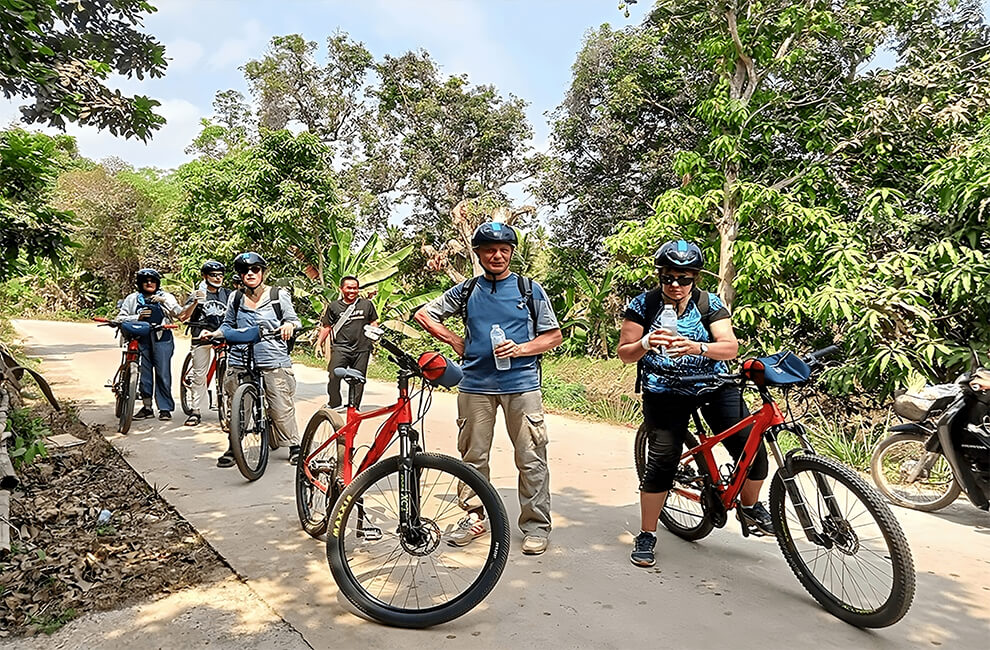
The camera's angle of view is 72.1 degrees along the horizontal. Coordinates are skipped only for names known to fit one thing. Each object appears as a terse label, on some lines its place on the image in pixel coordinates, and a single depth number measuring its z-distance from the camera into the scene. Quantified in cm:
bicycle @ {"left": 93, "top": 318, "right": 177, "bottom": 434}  664
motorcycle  430
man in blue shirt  376
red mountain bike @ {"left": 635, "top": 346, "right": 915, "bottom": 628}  279
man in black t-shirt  689
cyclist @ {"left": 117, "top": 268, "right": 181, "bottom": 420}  702
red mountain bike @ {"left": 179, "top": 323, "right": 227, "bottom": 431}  647
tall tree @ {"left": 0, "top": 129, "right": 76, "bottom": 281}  564
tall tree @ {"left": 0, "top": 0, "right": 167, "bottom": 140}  420
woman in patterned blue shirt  341
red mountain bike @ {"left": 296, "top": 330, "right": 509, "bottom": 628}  293
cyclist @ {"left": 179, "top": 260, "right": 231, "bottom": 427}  711
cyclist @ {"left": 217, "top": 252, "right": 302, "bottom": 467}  539
